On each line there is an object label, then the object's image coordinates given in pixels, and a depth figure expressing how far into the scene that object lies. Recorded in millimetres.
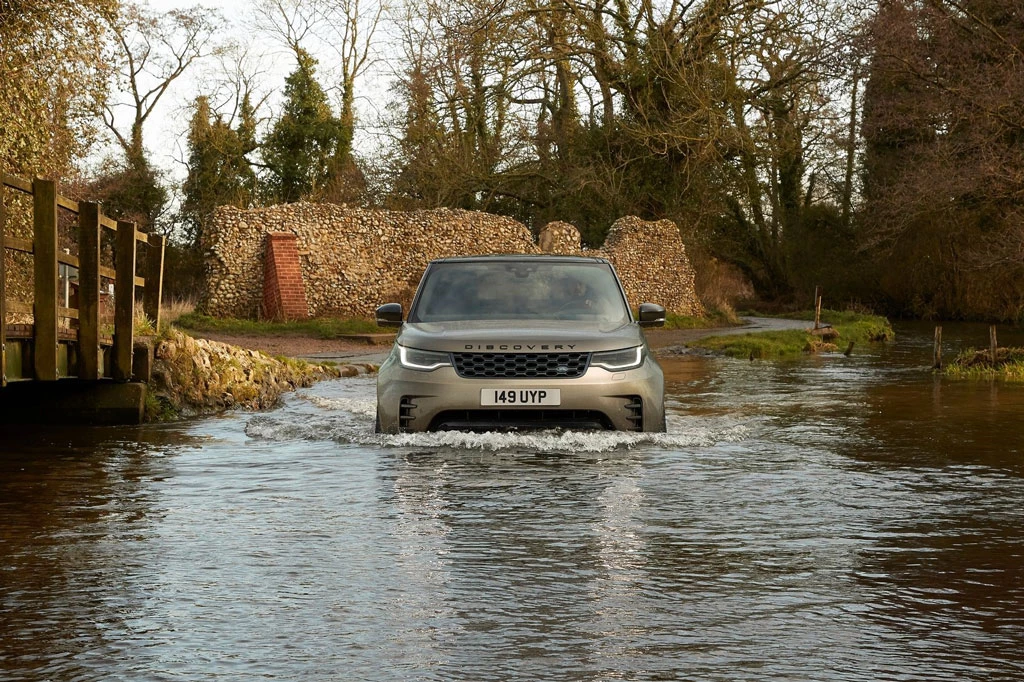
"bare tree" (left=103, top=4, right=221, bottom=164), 60344
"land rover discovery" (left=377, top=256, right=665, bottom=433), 11633
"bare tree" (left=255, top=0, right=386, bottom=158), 61406
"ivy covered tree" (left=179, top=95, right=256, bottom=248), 58688
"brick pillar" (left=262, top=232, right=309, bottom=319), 40500
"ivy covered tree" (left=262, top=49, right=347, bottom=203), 60156
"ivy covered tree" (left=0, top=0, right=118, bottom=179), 21750
